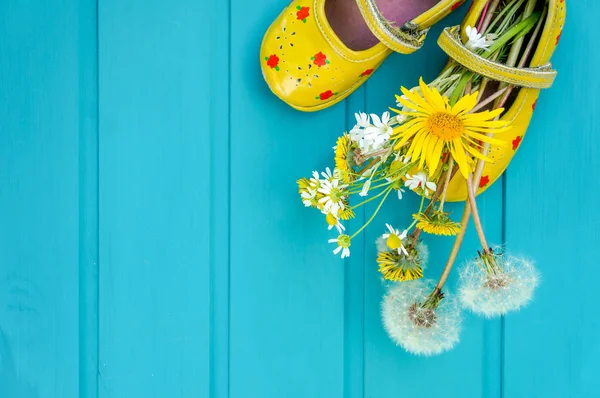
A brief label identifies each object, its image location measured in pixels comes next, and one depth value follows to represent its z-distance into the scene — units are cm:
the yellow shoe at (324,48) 89
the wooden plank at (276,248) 94
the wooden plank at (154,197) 94
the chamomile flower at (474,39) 86
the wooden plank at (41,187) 93
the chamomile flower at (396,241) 87
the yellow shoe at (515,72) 86
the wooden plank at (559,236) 94
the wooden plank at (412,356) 94
